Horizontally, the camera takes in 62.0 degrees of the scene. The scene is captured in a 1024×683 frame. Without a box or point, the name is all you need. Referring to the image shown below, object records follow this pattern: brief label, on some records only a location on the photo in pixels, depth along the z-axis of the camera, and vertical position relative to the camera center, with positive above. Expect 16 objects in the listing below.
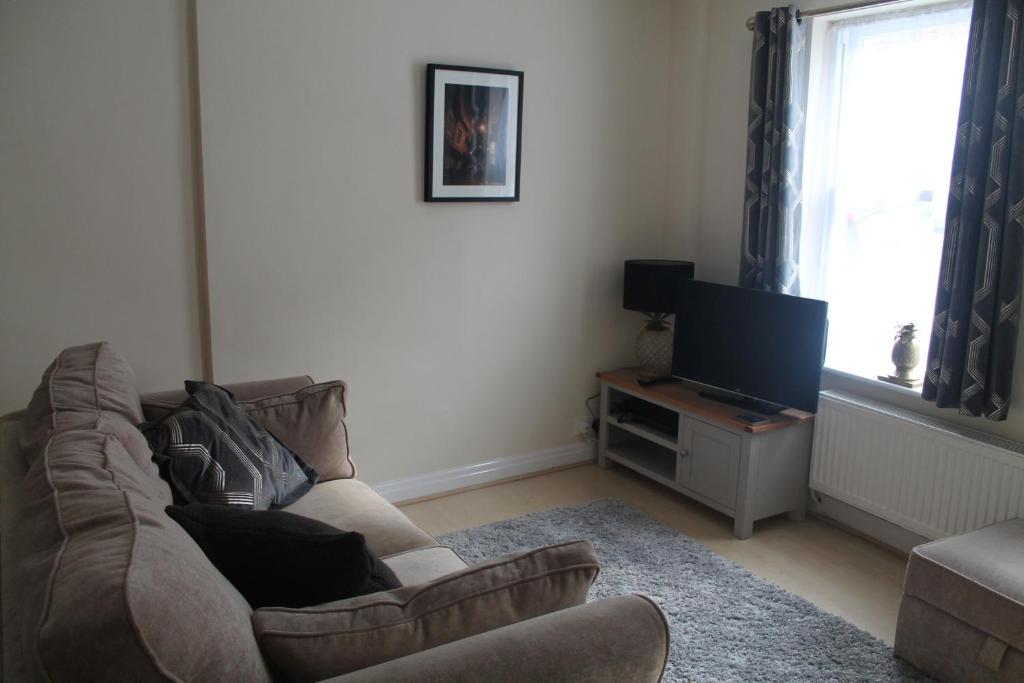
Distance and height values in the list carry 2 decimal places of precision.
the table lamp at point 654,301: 4.11 -0.44
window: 3.30 +0.19
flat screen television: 3.51 -0.57
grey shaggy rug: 2.69 -1.39
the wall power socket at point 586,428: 4.47 -1.15
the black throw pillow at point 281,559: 1.61 -0.67
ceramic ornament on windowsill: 3.39 -0.55
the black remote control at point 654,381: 4.19 -0.84
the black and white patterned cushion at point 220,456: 2.27 -0.72
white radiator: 3.03 -0.96
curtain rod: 3.26 +0.82
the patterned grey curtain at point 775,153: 3.63 +0.26
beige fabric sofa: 1.12 -0.62
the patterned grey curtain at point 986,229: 2.86 -0.04
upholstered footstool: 2.42 -1.14
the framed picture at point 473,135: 3.71 +0.31
